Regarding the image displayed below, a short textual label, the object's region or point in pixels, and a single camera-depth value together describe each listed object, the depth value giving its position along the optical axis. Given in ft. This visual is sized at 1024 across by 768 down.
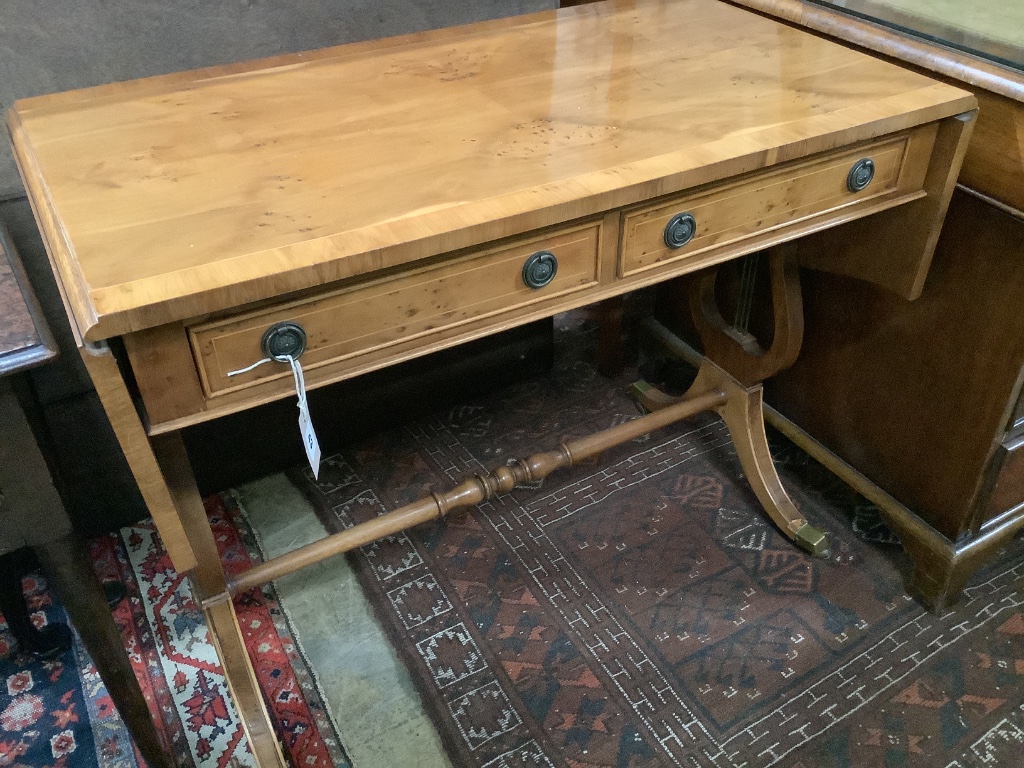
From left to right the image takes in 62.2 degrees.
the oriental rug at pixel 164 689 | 4.51
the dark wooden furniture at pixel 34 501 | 2.74
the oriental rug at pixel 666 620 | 4.52
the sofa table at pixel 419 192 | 2.84
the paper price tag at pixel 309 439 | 3.15
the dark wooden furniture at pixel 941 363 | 4.08
